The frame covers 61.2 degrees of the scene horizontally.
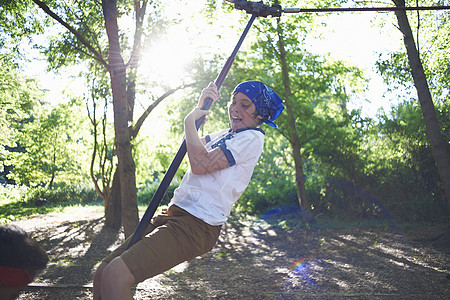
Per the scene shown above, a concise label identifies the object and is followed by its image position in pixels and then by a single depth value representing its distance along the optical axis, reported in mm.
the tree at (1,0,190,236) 5559
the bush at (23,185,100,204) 19666
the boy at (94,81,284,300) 2094
